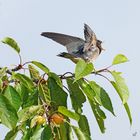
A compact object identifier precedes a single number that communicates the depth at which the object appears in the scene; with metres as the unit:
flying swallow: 8.46
